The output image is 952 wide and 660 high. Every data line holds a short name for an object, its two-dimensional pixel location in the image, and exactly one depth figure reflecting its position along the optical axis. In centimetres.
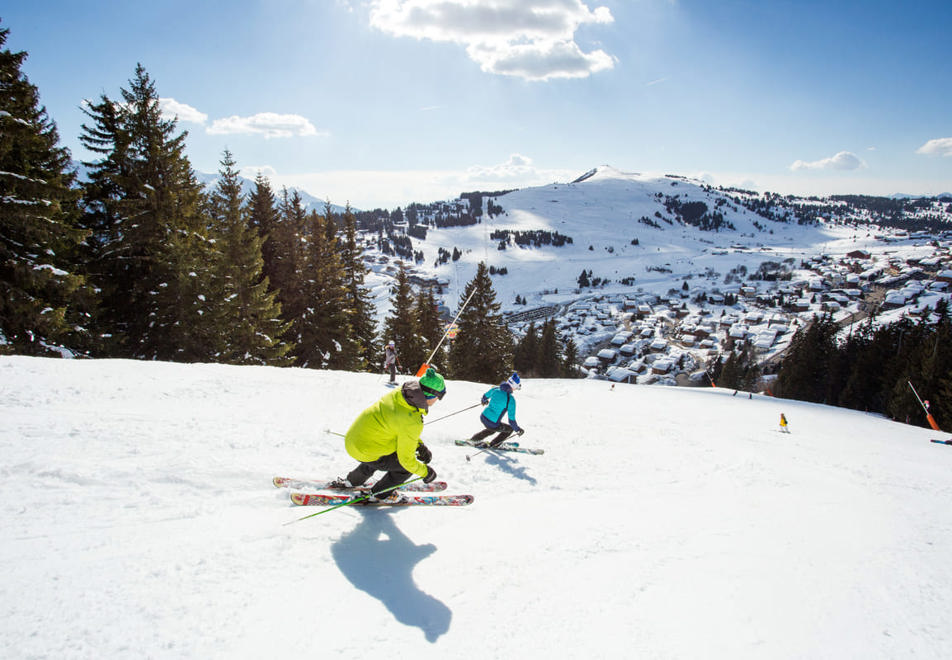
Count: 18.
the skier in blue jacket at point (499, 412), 1006
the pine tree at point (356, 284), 3525
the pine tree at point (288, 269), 3017
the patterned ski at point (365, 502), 572
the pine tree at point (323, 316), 2970
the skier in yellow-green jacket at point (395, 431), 564
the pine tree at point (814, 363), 5666
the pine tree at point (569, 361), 6465
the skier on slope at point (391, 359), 1662
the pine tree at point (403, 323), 3572
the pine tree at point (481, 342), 3681
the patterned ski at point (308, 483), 609
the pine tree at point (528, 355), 5959
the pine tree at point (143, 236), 1938
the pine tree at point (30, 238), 1401
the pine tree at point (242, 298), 2208
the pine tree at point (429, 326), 3706
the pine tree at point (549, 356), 5928
